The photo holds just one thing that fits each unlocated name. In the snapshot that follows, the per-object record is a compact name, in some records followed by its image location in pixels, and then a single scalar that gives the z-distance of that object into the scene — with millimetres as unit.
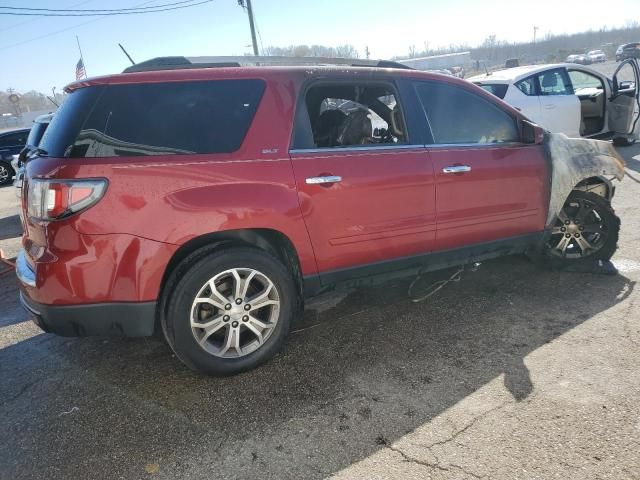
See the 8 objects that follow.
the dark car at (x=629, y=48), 39234
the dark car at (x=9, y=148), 14359
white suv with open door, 8273
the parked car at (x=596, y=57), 51406
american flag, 17547
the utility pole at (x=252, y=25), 22609
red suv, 2537
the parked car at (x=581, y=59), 48306
